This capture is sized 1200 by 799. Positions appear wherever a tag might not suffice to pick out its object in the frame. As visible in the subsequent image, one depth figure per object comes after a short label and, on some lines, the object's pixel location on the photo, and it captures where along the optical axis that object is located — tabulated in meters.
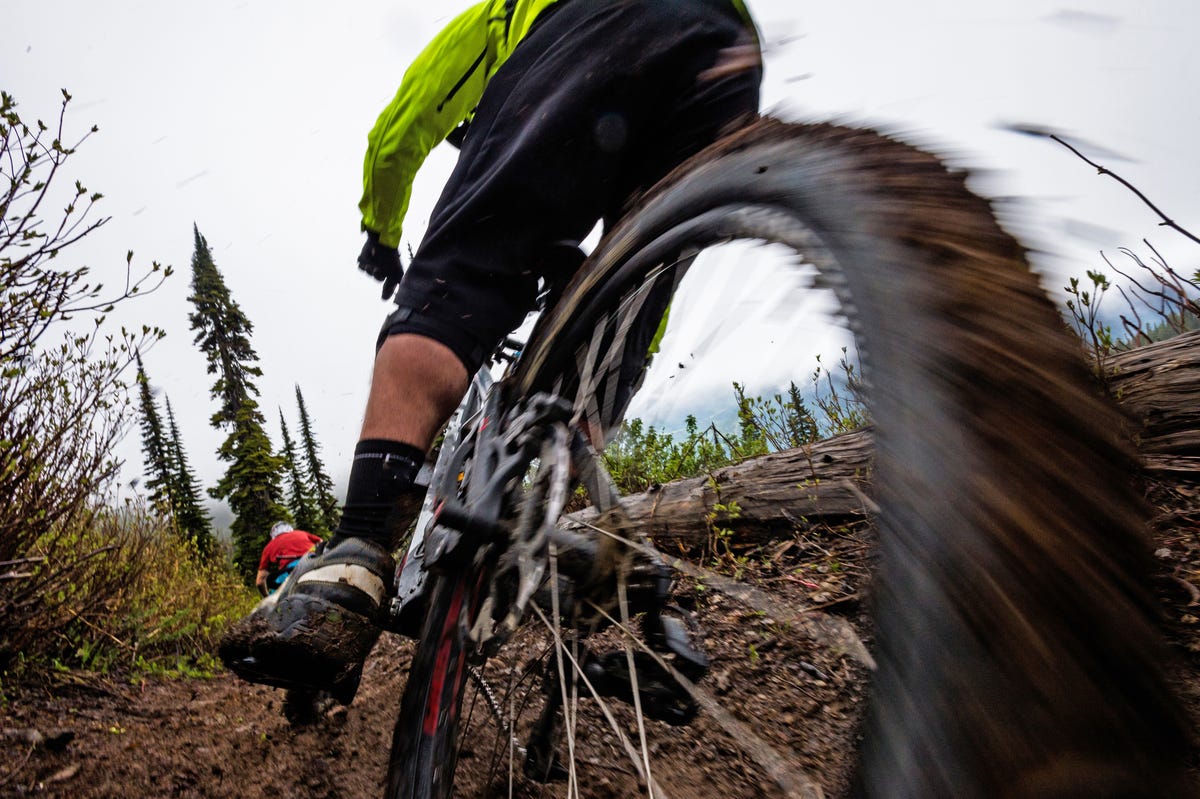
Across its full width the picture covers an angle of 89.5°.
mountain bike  0.32
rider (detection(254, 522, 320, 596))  7.83
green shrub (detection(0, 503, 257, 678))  2.70
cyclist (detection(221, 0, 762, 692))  1.07
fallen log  1.52
